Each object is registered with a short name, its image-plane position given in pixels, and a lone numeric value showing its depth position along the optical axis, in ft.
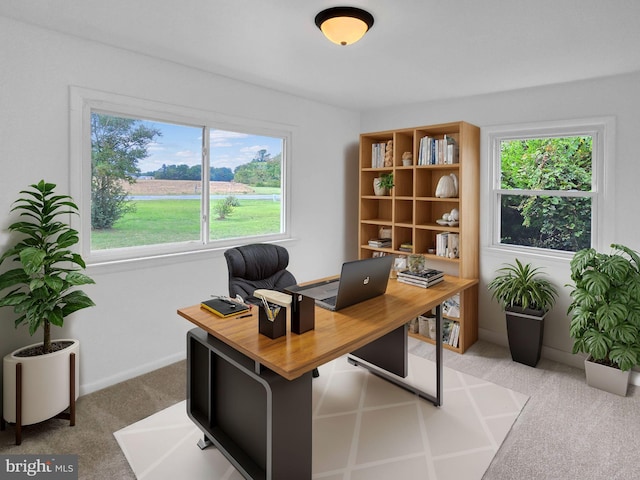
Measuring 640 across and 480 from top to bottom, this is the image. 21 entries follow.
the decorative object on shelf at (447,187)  12.41
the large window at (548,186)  10.92
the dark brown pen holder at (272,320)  5.65
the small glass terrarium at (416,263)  8.99
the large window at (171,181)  9.42
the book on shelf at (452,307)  12.27
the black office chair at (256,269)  8.68
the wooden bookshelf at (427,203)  12.12
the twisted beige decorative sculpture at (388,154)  13.87
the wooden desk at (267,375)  5.29
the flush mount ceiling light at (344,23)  6.83
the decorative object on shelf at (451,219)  12.50
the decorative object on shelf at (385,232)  14.82
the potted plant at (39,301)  7.34
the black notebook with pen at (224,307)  6.66
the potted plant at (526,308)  10.95
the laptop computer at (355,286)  6.77
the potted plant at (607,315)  9.17
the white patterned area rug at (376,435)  6.89
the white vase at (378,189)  14.32
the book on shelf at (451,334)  12.22
